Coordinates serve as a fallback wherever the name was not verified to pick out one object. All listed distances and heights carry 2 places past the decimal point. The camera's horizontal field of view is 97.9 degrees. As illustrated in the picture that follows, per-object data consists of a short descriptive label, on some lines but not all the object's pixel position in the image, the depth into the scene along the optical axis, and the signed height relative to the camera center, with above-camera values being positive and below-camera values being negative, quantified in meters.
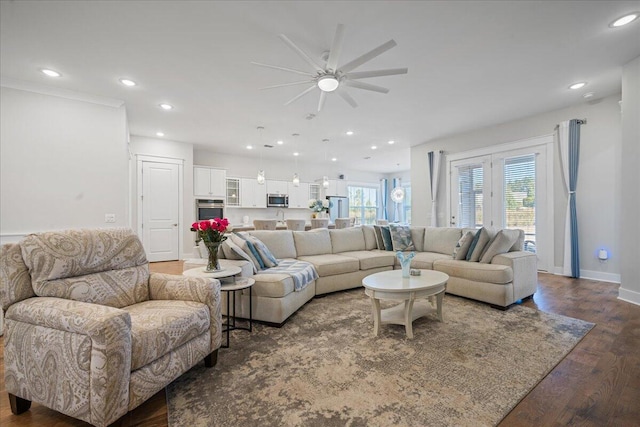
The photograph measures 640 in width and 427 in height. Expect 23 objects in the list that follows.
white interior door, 6.32 +0.06
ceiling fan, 2.35 +1.39
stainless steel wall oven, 7.17 +0.11
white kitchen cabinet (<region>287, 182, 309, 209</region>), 8.85 +0.57
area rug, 1.57 -1.13
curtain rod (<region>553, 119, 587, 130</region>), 4.60 +1.50
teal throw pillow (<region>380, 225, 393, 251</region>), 4.88 -0.47
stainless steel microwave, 8.41 +0.35
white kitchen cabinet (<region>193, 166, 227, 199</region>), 7.11 +0.80
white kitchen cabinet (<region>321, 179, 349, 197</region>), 9.65 +0.84
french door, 5.11 +0.41
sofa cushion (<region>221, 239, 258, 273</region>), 3.08 -0.46
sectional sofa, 2.87 -0.70
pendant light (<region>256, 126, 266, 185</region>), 6.32 +0.80
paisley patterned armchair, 1.32 -0.63
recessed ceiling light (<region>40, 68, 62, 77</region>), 3.39 +1.73
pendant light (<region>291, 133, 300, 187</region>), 6.22 +1.71
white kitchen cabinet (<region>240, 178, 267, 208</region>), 7.99 +0.54
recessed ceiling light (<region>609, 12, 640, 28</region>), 2.54 +1.79
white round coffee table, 2.54 -0.75
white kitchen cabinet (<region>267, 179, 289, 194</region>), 8.43 +0.79
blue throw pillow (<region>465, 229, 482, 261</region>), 3.73 -0.43
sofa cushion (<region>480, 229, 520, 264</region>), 3.50 -0.42
